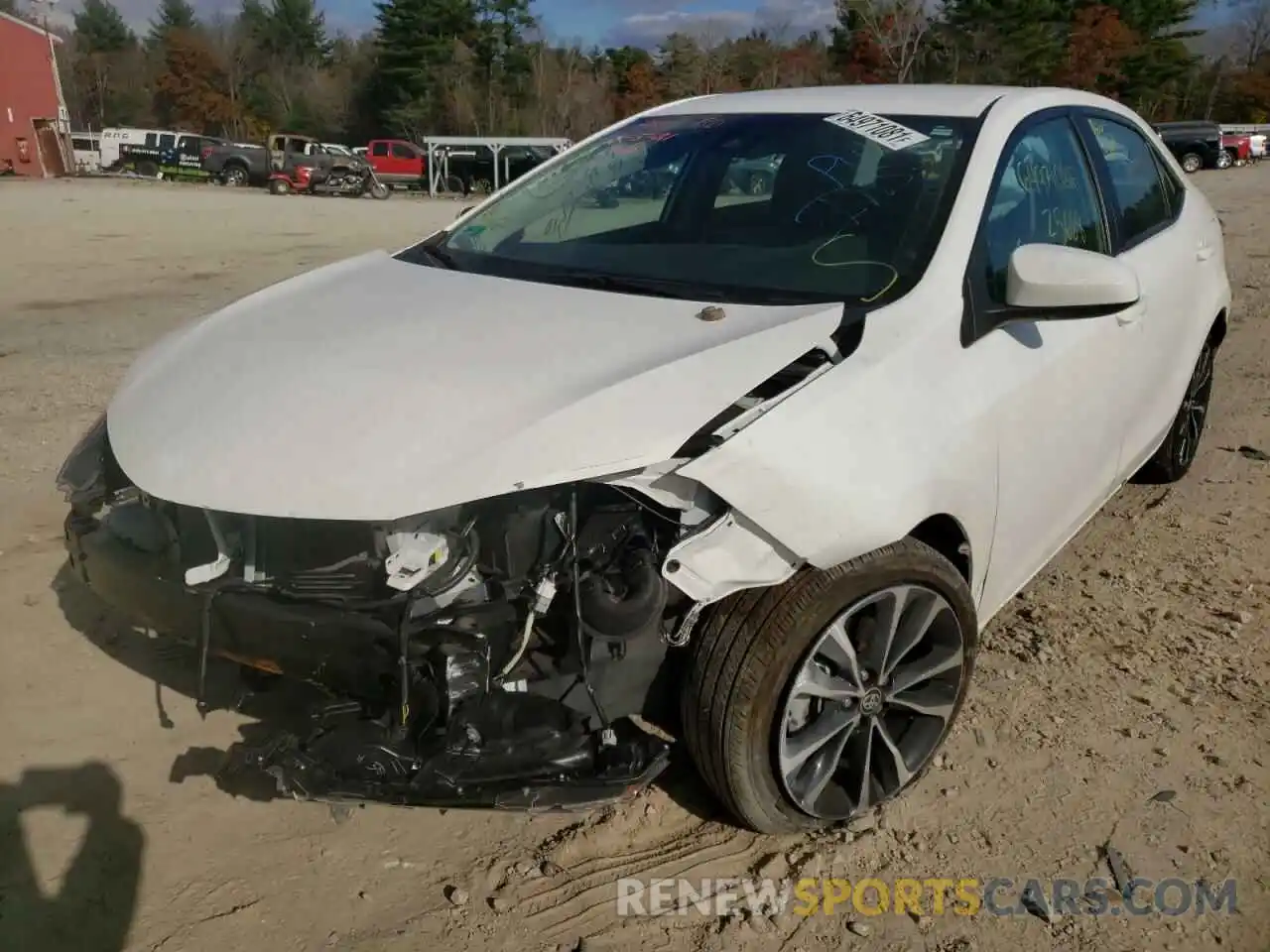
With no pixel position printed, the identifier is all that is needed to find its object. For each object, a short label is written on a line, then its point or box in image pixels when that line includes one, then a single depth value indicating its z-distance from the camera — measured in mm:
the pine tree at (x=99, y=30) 73438
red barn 41188
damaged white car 2180
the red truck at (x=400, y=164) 35375
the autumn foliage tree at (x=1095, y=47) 50562
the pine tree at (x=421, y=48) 55438
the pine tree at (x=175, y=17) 73688
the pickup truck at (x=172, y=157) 36250
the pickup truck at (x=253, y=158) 33781
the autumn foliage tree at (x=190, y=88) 64375
